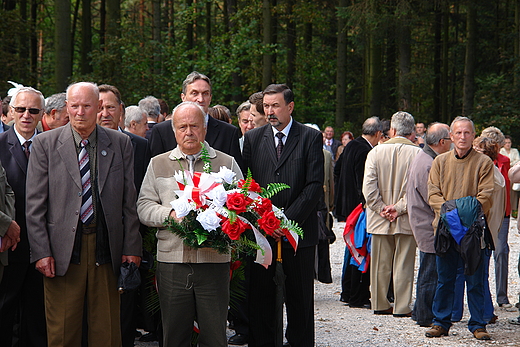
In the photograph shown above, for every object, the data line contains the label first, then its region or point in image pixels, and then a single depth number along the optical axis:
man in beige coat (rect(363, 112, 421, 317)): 8.41
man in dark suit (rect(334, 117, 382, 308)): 9.07
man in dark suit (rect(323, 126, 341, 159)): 20.53
